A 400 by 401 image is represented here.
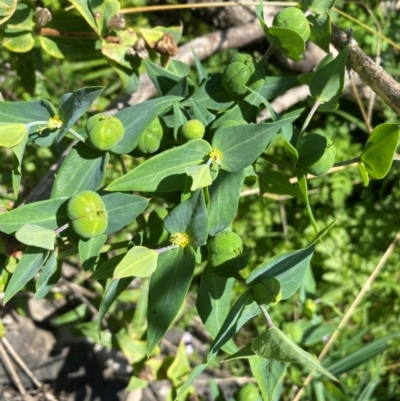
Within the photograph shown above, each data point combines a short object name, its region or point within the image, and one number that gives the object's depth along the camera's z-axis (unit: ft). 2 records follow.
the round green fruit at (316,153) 0.65
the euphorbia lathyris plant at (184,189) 0.59
